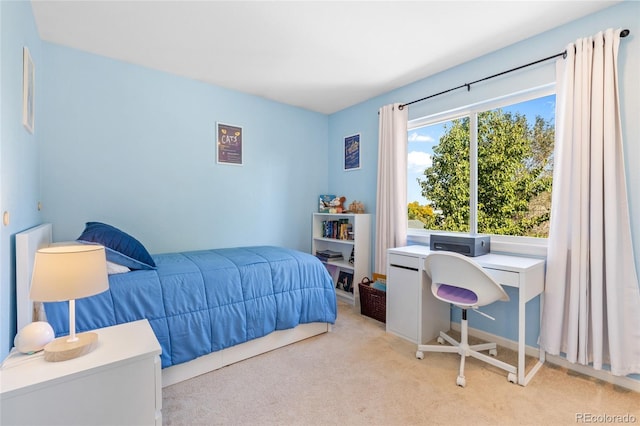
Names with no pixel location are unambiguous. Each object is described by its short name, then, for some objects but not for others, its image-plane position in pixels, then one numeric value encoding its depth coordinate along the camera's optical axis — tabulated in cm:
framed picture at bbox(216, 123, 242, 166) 334
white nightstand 105
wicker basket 302
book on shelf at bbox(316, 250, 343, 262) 393
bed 170
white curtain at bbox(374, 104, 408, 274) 320
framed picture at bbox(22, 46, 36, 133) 174
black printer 237
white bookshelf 354
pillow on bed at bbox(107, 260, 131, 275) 195
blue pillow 200
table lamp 113
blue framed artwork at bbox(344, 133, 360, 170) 386
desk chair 201
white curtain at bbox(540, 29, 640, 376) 189
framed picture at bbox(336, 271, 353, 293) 374
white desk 200
